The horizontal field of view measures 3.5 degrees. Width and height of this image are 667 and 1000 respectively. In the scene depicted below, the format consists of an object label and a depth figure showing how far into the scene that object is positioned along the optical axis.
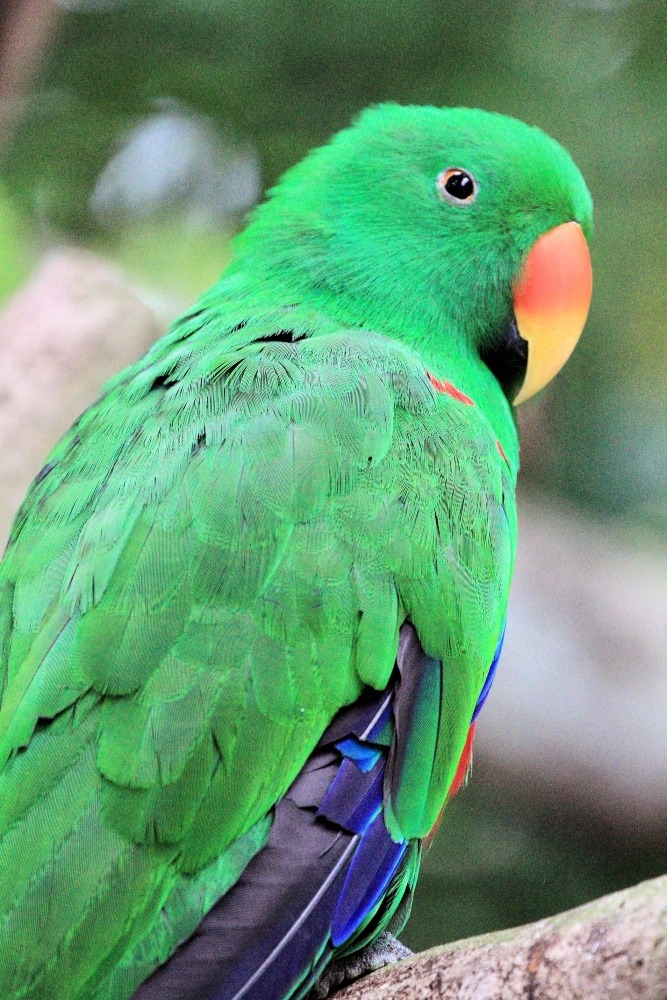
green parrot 2.19
